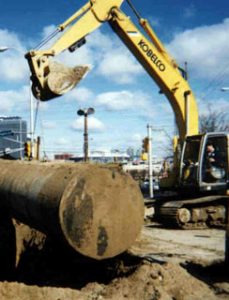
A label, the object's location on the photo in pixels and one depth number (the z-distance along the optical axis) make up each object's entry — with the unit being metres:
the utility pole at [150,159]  16.18
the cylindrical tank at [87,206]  4.83
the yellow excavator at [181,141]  10.92
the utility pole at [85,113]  18.39
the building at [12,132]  26.61
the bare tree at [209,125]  29.26
